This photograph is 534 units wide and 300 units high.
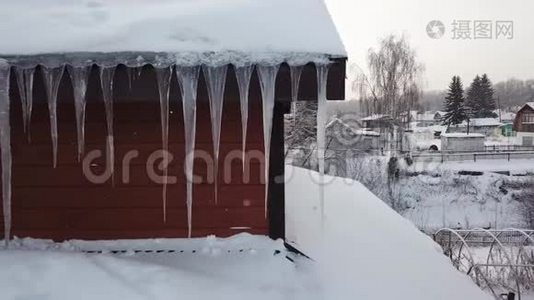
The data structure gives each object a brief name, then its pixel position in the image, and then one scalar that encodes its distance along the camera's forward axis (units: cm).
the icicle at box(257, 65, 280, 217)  258
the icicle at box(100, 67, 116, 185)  254
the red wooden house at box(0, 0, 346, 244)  309
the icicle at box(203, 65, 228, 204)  258
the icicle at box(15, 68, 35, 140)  253
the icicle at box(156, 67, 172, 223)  256
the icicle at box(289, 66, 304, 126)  258
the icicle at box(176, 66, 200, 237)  258
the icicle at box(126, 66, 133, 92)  254
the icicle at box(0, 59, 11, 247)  254
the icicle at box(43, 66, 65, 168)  254
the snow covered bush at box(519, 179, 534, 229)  1677
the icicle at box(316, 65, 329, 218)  258
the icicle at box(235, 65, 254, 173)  258
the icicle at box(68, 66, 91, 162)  253
